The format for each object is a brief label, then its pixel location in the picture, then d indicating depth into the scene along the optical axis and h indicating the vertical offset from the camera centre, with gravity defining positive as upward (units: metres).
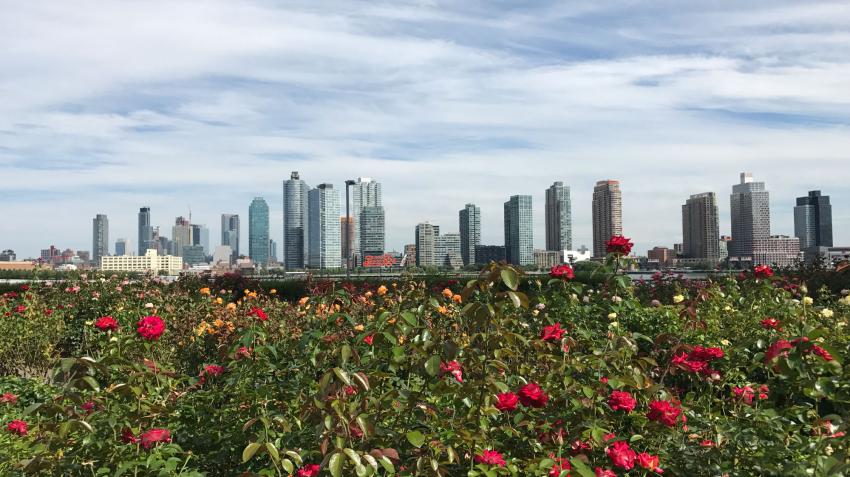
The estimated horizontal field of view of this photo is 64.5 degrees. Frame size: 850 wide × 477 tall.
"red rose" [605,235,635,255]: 4.52 +0.05
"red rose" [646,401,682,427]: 3.01 -0.72
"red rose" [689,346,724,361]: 3.62 -0.55
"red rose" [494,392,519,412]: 3.07 -0.68
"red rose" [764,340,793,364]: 3.42 -0.50
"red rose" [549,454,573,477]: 2.80 -0.89
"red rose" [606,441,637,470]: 2.89 -0.88
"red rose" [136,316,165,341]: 3.97 -0.42
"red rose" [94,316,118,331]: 4.33 -0.43
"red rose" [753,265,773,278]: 6.07 -0.19
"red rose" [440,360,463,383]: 3.30 -0.57
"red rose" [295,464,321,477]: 2.71 -0.87
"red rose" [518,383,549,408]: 3.07 -0.65
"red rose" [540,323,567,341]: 4.10 -0.49
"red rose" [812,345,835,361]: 3.47 -0.53
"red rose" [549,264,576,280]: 5.02 -0.14
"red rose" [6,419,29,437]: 4.57 -1.14
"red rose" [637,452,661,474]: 2.91 -0.91
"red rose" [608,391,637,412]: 3.06 -0.68
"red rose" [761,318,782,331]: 4.71 -0.51
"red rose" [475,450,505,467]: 2.89 -0.88
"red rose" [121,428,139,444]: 3.13 -0.83
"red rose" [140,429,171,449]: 2.90 -0.78
